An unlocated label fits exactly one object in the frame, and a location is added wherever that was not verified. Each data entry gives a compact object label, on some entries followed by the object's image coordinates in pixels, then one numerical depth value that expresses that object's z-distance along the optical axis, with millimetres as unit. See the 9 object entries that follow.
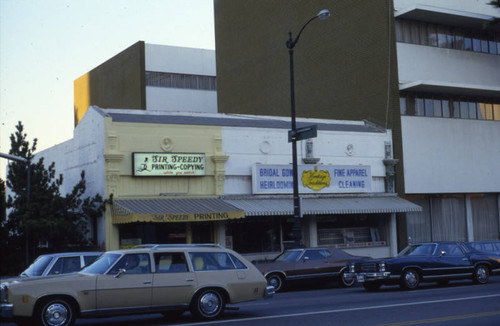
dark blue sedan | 18734
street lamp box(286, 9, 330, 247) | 22359
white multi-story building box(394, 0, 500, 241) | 31781
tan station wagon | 11406
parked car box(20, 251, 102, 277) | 15555
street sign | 22422
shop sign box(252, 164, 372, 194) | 27250
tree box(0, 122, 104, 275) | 23750
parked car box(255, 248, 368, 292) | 20375
